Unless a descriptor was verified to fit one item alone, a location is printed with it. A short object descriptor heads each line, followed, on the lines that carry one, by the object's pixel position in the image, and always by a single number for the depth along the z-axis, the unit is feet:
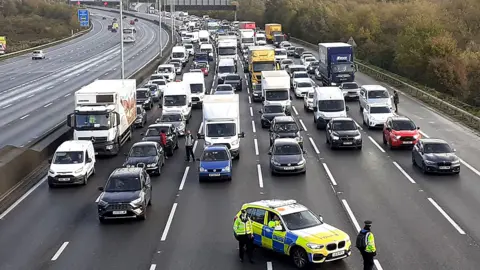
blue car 100.07
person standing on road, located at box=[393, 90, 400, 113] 159.02
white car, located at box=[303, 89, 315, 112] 164.66
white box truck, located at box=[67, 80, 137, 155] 116.57
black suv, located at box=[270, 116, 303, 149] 121.80
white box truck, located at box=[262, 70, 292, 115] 156.66
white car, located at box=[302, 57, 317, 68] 254.96
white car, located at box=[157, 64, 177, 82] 226.13
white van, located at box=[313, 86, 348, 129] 141.28
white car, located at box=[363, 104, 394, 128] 139.23
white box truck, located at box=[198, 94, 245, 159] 115.14
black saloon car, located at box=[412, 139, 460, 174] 100.07
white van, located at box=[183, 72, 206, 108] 176.35
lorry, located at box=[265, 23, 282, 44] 377.87
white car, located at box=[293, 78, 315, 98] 187.90
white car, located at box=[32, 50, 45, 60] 330.34
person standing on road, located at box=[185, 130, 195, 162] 115.96
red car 118.93
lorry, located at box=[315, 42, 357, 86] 191.72
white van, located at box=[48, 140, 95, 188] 99.14
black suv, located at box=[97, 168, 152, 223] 79.66
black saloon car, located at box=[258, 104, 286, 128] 144.46
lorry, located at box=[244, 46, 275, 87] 197.16
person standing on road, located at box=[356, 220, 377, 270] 57.72
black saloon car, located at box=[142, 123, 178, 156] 120.37
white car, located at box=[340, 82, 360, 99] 180.65
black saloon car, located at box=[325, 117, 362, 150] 119.75
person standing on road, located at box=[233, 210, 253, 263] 63.21
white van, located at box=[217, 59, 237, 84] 212.84
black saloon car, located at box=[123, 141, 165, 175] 103.89
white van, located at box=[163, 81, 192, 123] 151.53
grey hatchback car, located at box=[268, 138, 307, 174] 102.47
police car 59.93
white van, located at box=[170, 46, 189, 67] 277.03
